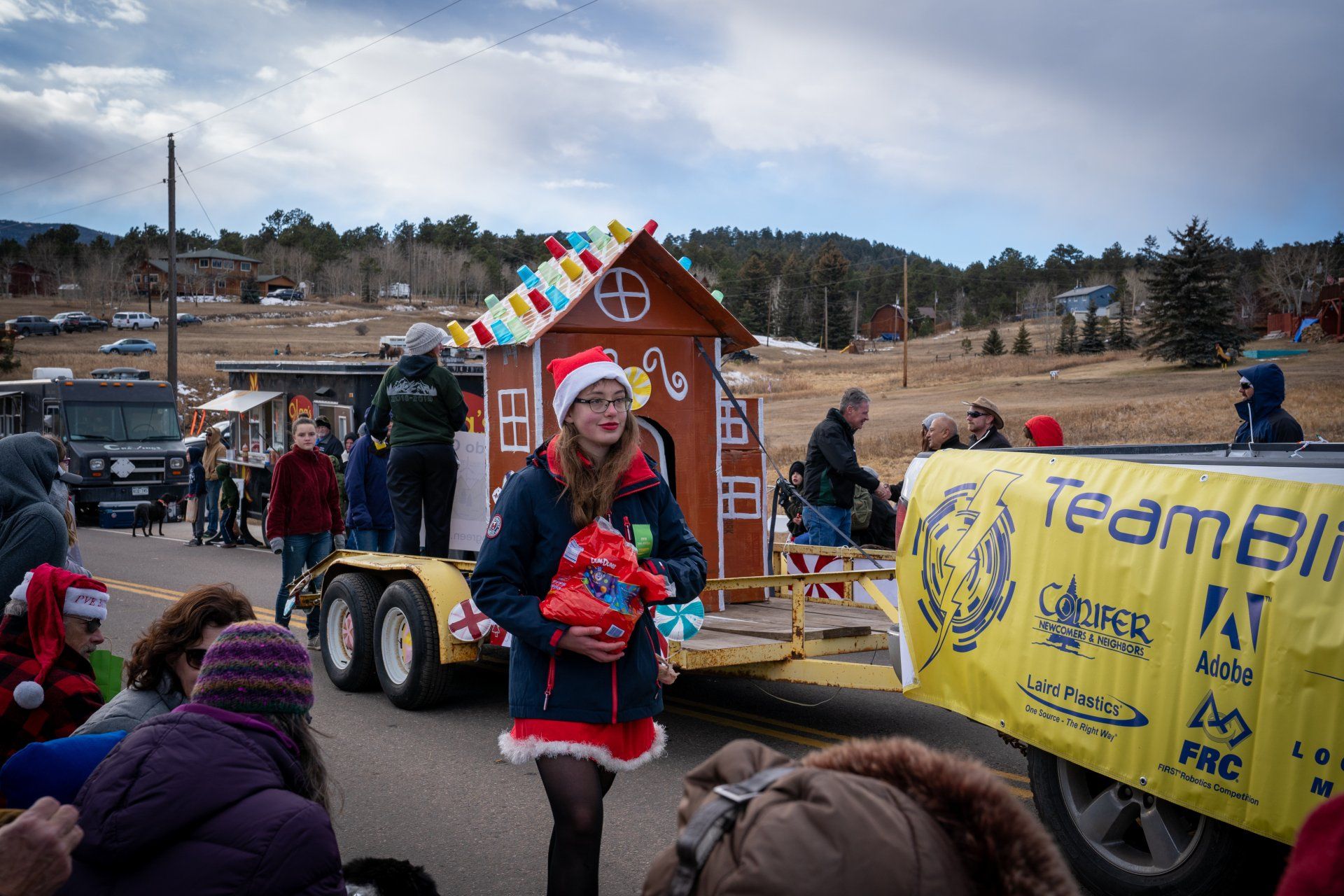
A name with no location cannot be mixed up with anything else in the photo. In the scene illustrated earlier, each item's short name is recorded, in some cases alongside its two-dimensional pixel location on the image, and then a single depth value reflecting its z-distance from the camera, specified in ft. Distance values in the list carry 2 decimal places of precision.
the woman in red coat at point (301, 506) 29.89
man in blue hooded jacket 28.02
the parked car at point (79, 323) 243.40
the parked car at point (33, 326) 235.81
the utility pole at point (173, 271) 98.48
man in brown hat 27.07
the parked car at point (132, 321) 256.46
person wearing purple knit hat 7.07
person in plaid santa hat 11.85
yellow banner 10.65
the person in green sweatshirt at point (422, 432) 25.58
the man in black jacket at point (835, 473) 30.91
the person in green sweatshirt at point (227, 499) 58.39
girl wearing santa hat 10.29
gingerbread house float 23.41
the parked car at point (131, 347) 203.21
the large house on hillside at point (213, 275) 385.91
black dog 65.62
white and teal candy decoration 20.27
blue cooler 70.78
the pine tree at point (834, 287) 332.80
